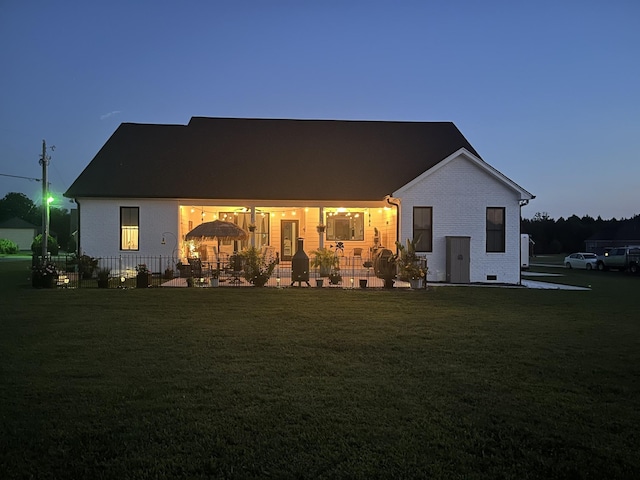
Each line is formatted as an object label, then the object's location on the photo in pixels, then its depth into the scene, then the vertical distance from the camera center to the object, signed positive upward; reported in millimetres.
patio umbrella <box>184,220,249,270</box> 17312 +513
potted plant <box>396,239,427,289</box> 16469 -652
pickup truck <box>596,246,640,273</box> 32031 -750
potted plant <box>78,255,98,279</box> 18906 -838
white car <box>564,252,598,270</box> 36188 -979
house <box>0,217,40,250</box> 78625 +2191
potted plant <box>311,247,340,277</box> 18266 -547
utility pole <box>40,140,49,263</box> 26736 +3142
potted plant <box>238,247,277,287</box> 16297 -770
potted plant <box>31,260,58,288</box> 16031 -1048
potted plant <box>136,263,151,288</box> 16062 -1068
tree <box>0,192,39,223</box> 104175 +8560
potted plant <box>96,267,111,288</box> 15938 -1101
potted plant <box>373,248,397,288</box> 16484 -693
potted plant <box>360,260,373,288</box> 20047 -711
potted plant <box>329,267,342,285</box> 17344 -1155
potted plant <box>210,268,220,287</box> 16906 -1149
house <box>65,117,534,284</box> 19203 +2282
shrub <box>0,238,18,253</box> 54844 -201
